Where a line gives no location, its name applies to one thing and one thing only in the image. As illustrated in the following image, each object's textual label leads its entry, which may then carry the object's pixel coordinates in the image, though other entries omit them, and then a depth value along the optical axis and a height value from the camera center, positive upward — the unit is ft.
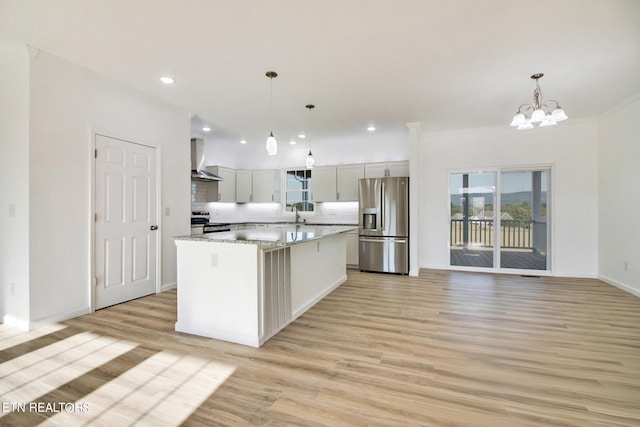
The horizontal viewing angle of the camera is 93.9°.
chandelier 10.41 +3.43
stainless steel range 17.69 -0.80
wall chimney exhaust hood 19.24 +3.41
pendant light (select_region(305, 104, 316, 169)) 13.33 +2.33
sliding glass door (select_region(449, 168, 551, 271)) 18.45 -0.29
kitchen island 8.77 -2.26
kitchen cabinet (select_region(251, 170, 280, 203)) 23.88 +2.12
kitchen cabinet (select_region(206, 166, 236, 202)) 21.98 +1.89
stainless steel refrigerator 18.62 -0.74
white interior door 11.73 -0.39
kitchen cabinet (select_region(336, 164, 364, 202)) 21.16 +2.28
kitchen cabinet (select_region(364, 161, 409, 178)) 20.25 +3.00
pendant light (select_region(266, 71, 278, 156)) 11.03 +2.58
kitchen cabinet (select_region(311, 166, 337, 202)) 21.90 +2.14
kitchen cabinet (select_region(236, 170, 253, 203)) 23.89 +2.12
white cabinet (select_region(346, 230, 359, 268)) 20.67 -2.48
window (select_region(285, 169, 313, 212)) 23.38 +1.72
